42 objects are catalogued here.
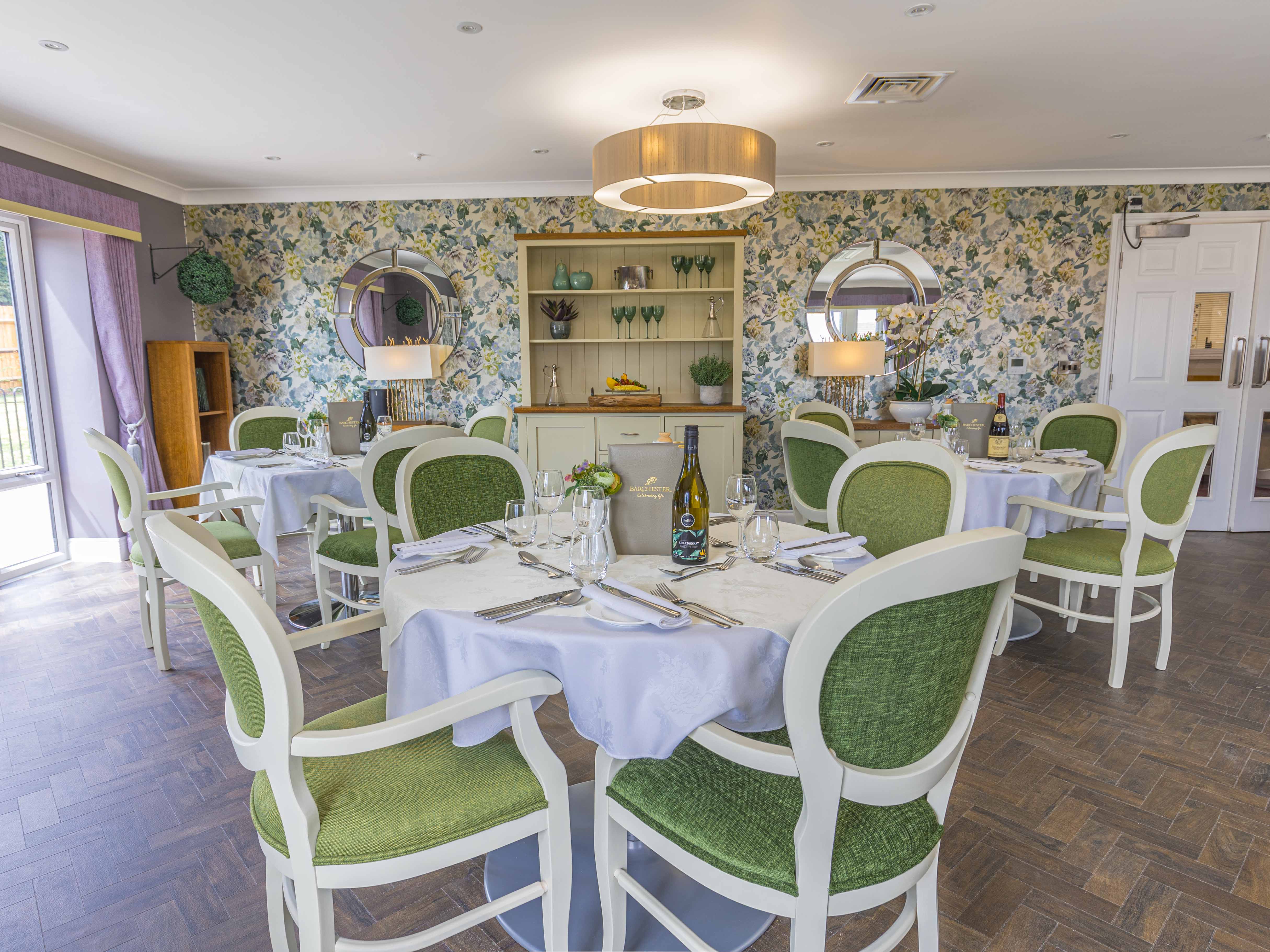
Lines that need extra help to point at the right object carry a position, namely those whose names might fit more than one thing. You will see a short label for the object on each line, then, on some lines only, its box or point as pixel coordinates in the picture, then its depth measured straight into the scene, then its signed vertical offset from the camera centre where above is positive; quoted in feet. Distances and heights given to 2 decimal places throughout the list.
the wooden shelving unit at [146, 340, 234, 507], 17.24 -0.85
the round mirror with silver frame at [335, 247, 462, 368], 19.03 +1.90
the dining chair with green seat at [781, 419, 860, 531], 10.57 -1.39
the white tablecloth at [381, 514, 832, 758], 4.17 -1.73
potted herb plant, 17.74 -0.14
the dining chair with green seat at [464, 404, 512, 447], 14.52 -1.06
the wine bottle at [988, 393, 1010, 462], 11.38 -1.06
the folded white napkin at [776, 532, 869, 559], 5.78 -1.42
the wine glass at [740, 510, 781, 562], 5.52 -1.27
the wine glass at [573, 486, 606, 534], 5.27 -1.02
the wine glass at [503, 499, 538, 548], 5.92 -1.24
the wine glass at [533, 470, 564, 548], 6.14 -1.00
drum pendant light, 8.71 +2.63
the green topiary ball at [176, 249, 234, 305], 17.78 +2.38
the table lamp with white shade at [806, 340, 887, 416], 17.58 +0.31
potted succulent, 18.07 +1.48
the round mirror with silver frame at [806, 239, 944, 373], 18.35 +2.07
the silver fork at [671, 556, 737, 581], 5.28 -1.49
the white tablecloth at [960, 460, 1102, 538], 9.99 -1.79
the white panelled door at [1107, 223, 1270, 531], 17.60 +0.75
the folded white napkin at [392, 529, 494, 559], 5.90 -1.44
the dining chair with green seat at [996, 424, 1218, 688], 9.23 -2.31
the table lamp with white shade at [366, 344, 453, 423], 17.84 +0.27
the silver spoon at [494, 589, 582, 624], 4.66 -1.49
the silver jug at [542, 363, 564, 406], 18.44 -0.54
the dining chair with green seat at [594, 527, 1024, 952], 3.33 -2.03
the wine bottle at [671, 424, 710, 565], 5.52 -1.12
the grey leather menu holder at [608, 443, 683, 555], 5.63 -1.00
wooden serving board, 17.61 -0.68
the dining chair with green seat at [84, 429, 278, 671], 9.85 -2.43
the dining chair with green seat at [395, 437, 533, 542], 7.30 -1.20
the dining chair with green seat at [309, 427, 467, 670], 9.11 -2.12
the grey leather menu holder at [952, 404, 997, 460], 11.56 -1.01
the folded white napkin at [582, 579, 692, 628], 4.23 -1.45
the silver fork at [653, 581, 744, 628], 4.37 -1.50
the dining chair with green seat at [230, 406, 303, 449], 13.92 -1.05
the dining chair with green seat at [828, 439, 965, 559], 6.97 -1.27
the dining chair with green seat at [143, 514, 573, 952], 3.80 -2.47
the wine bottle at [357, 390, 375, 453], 12.88 -1.00
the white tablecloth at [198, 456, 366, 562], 10.31 -1.72
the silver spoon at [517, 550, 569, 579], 5.38 -1.48
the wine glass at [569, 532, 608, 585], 4.91 -1.26
